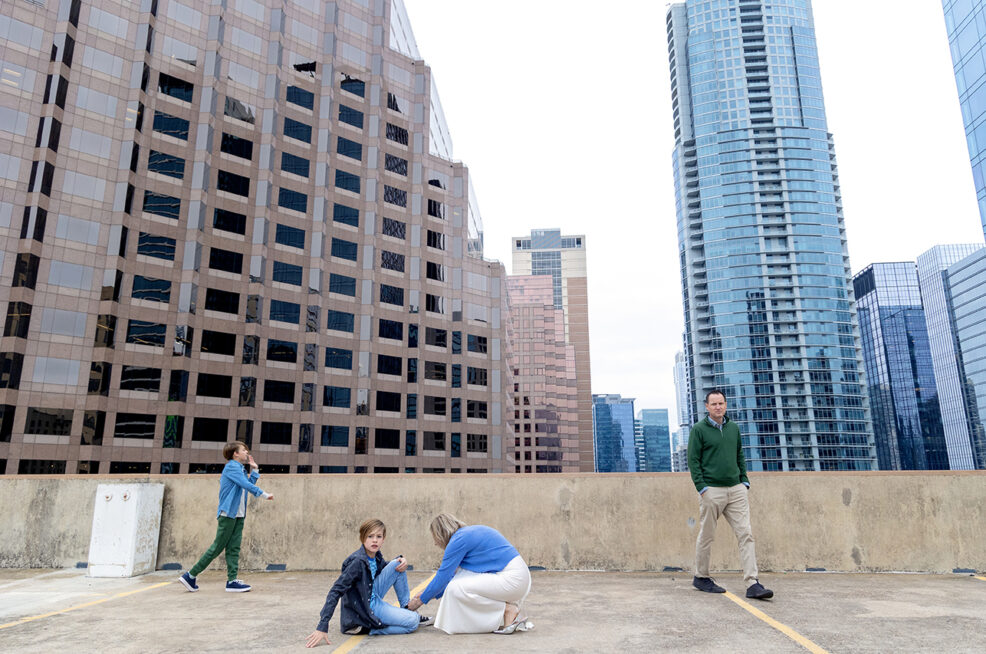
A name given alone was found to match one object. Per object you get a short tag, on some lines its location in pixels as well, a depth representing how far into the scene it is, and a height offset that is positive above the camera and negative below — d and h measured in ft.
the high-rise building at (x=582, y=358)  543.80 +94.43
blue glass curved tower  414.62 +156.91
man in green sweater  21.40 -0.90
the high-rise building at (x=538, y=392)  481.46 +48.58
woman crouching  15.85 -3.45
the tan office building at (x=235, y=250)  149.18 +60.14
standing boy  22.54 -2.18
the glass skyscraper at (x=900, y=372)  537.65 +73.56
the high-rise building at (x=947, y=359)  418.51 +65.83
